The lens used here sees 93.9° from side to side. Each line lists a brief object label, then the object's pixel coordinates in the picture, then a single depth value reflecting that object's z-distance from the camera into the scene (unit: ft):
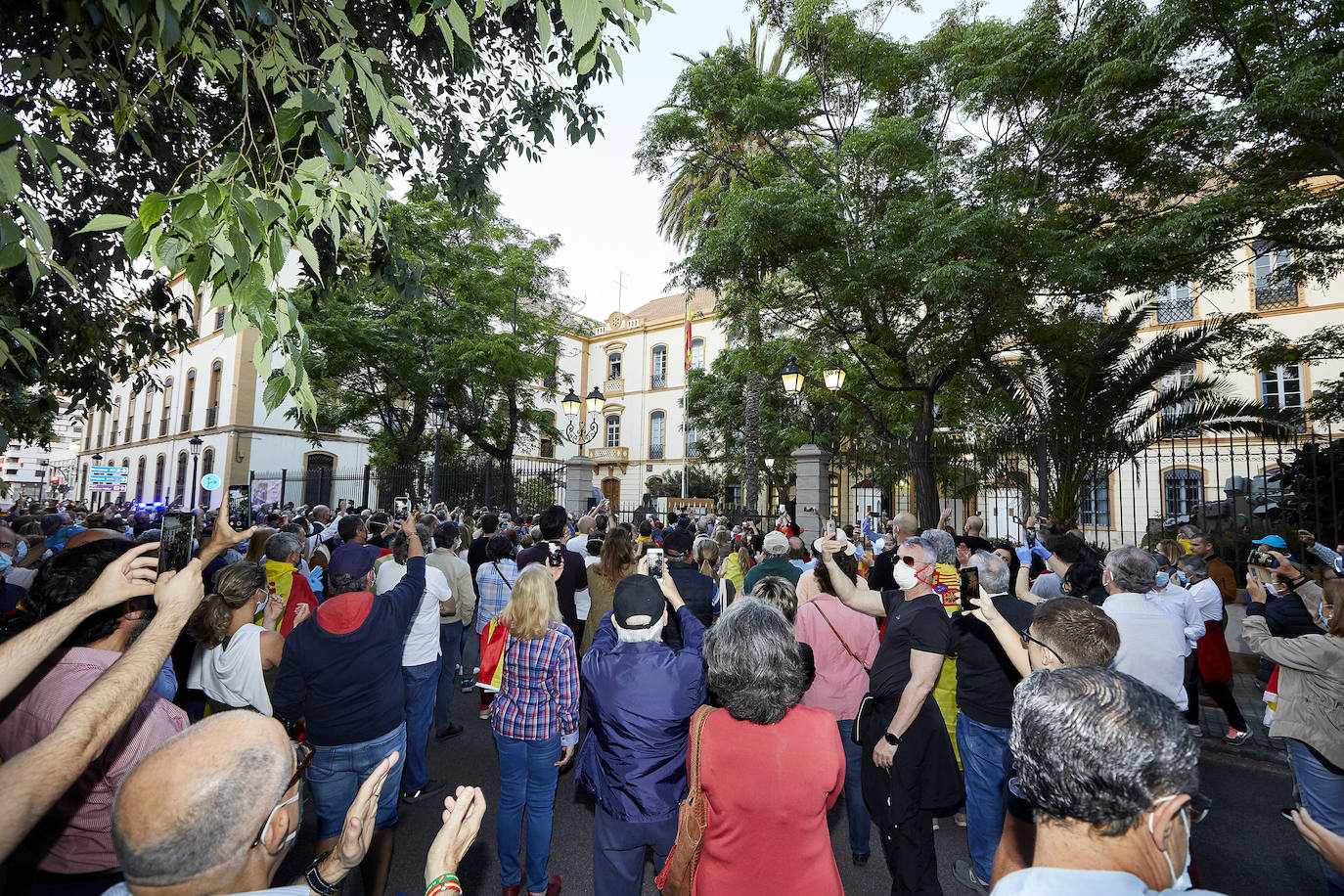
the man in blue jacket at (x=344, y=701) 10.25
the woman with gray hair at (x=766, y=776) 7.16
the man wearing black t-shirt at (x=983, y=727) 11.27
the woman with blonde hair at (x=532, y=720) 11.06
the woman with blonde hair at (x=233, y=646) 10.95
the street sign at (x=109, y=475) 73.41
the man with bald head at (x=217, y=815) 4.12
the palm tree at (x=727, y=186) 47.26
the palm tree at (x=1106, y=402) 32.91
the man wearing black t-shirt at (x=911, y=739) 10.68
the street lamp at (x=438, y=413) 43.84
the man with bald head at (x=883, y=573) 17.46
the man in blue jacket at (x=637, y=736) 9.00
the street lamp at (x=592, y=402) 48.16
